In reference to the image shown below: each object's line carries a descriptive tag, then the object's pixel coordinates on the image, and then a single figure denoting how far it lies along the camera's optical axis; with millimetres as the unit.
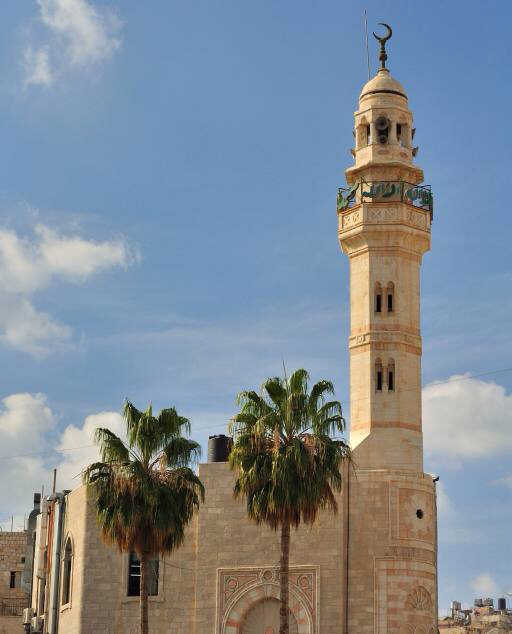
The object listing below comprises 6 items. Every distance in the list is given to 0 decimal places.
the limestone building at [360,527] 44344
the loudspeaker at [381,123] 50062
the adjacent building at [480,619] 86812
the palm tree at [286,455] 37344
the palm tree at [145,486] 37750
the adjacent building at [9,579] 63344
